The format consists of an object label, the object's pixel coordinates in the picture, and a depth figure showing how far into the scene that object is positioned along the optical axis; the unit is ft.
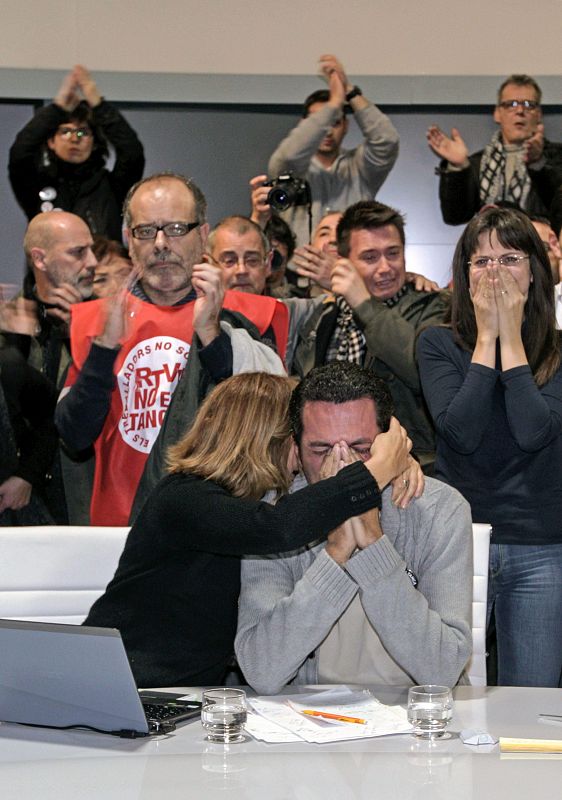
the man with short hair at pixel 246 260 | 12.56
